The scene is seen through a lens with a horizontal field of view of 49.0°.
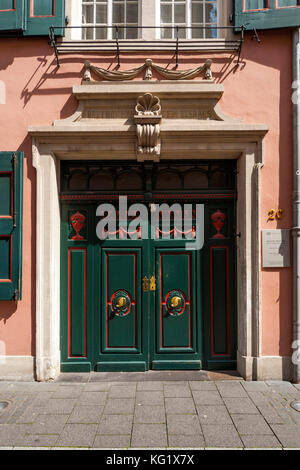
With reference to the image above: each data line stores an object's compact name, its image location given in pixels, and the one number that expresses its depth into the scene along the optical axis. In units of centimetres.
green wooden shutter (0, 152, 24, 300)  464
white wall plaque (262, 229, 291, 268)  467
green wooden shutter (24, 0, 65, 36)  465
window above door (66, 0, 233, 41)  502
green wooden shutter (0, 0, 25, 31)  461
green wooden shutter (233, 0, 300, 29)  457
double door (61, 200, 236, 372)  497
